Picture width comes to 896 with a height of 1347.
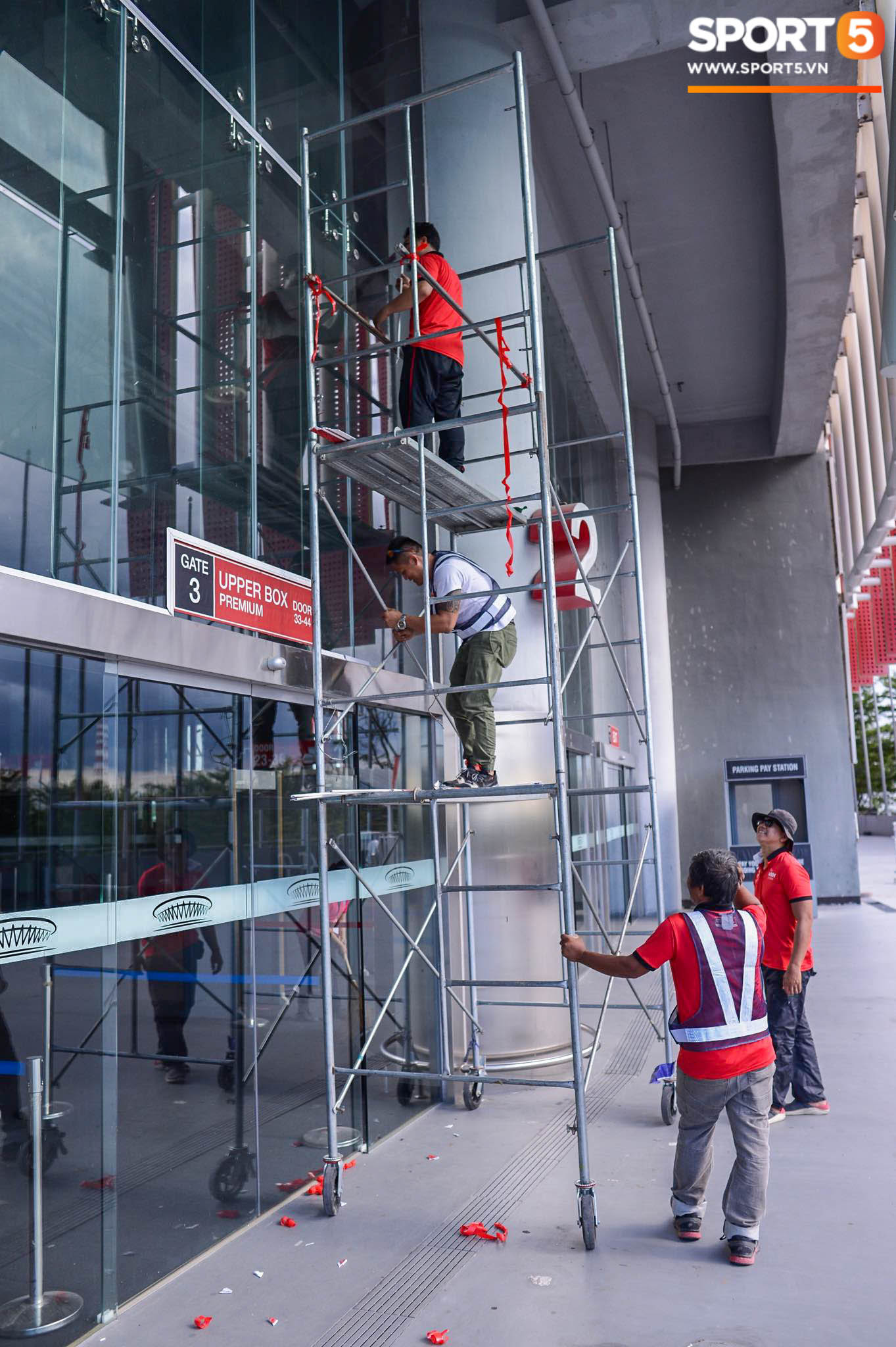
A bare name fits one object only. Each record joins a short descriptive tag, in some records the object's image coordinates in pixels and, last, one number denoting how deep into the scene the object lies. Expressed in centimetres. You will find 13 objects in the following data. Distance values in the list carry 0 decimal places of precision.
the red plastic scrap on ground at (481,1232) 484
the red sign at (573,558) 863
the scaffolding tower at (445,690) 502
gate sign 508
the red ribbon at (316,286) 586
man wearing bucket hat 613
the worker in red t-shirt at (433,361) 622
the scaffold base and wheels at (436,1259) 404
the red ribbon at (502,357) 559
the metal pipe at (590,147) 887
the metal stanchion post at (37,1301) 373
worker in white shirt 598
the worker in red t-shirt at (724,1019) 454
